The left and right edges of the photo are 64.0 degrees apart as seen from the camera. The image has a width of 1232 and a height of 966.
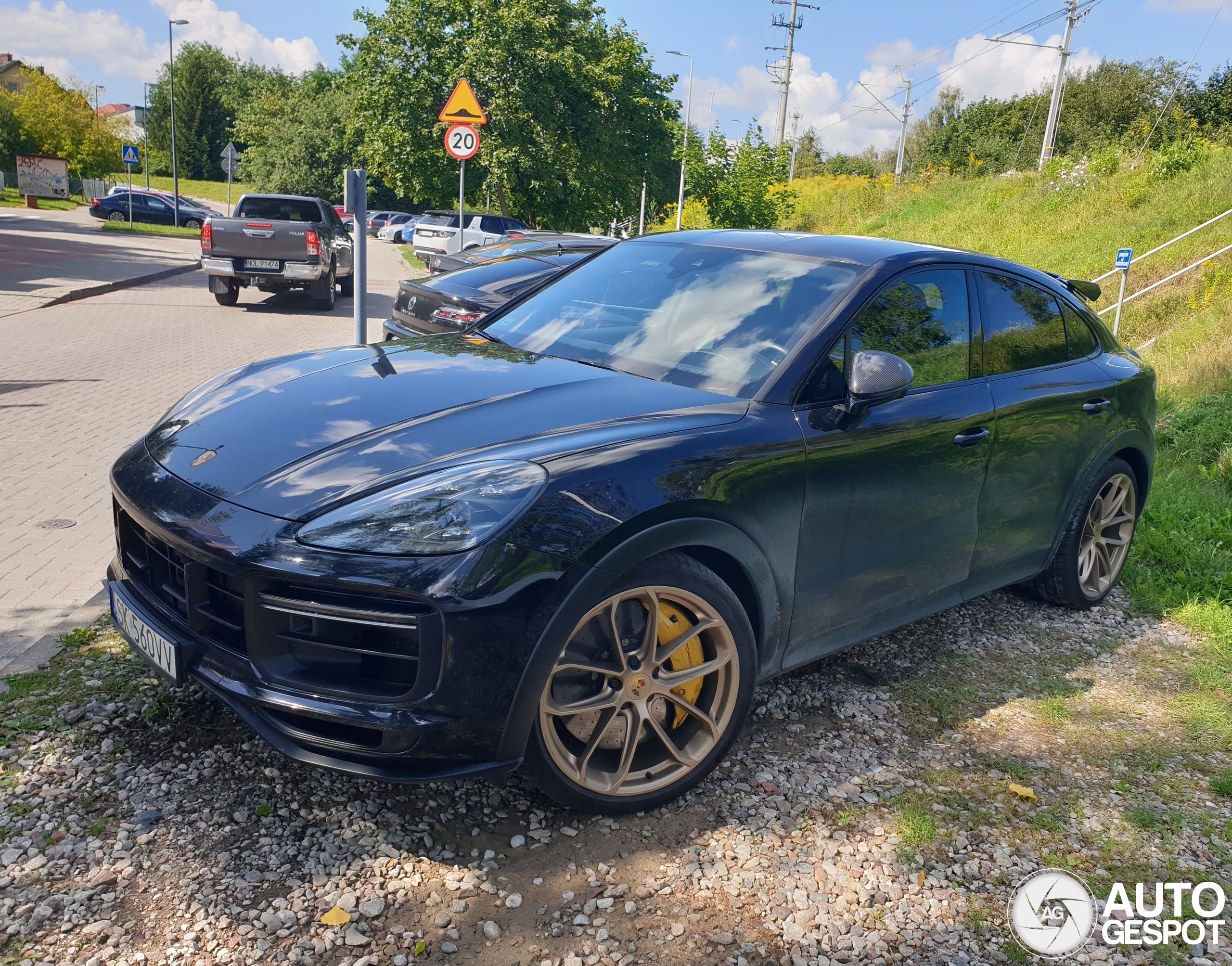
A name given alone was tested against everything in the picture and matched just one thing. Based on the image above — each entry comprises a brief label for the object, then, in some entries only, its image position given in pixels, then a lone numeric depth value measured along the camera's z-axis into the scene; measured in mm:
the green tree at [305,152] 58281
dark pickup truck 15336
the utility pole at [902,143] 40562
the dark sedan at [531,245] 11281
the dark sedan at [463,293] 9148
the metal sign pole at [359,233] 6773
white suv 29041
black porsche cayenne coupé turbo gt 2496
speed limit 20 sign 13039
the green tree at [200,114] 83875
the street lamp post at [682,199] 35625
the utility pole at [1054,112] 29906
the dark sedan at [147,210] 41062
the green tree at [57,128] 51750
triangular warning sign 12336
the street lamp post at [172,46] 38744
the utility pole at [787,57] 47844
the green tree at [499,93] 29734
